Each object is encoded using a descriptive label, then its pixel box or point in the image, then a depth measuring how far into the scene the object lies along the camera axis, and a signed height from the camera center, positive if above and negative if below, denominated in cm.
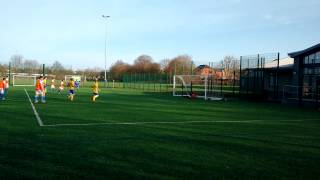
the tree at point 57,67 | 7669 +225
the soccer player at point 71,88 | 2781 -69
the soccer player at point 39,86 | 2418 -52
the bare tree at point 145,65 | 10631 +402
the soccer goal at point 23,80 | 6719 -34
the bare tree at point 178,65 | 6438 +325
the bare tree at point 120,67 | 11156 +342
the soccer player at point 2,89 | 2669 -75
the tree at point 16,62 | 7615 +325
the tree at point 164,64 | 10255 +403
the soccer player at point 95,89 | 2806 -76
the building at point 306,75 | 3001 +37
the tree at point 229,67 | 4268 +141
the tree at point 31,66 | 7284 +239
